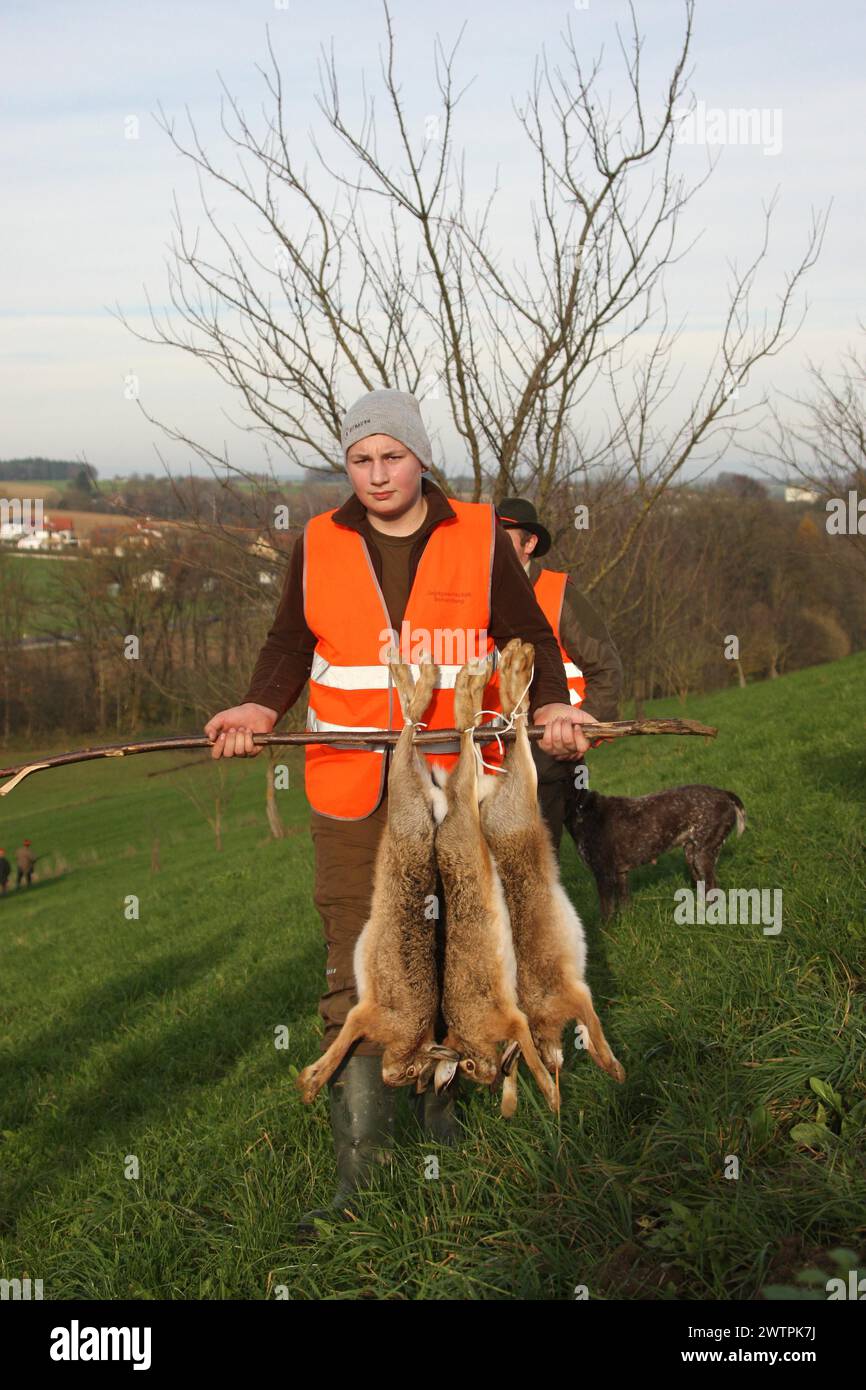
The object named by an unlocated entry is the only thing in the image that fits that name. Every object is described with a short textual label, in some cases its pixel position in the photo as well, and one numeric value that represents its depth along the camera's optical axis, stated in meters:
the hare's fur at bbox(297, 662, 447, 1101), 3.45
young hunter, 3.90
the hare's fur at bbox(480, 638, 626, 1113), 3.35
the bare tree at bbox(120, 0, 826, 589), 7.38
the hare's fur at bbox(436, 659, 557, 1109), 3.35
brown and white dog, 6.55
